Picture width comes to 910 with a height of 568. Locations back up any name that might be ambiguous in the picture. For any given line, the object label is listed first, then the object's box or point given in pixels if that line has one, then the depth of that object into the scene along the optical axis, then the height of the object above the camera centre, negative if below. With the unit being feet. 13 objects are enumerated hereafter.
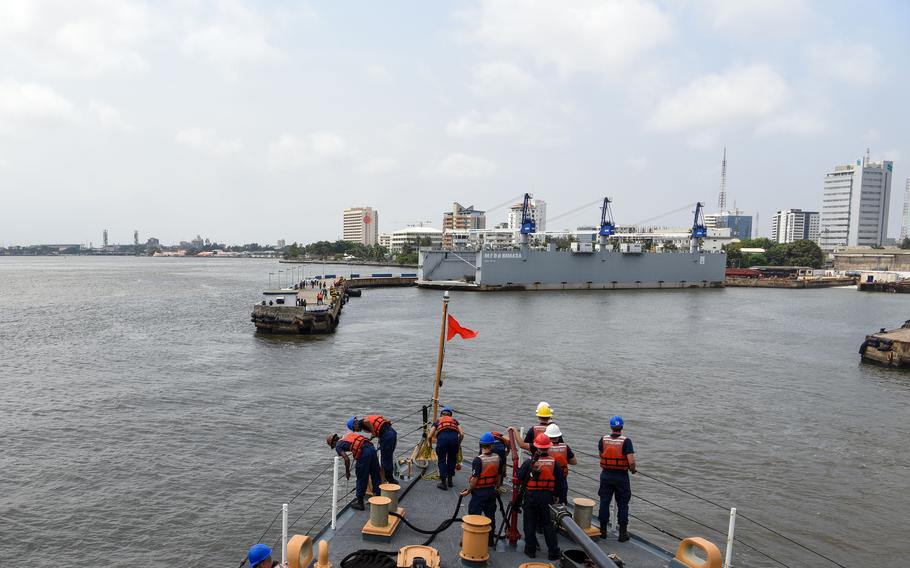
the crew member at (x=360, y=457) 28.30 -10.16
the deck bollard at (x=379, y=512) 25.29 -11.43
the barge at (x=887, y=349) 119.03 -18.42
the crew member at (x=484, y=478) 24.85 -9.71
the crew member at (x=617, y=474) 26.55 -10.11
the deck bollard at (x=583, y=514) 26.43 -11.82
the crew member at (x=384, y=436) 30.18 -9.86
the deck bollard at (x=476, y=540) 22.84 -11.31
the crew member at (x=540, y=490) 23.39 -9.54
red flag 36.89 -5.24
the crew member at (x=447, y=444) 30.12 -10.15
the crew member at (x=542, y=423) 27.22 -8.21
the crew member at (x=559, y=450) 24.75 -8.45
